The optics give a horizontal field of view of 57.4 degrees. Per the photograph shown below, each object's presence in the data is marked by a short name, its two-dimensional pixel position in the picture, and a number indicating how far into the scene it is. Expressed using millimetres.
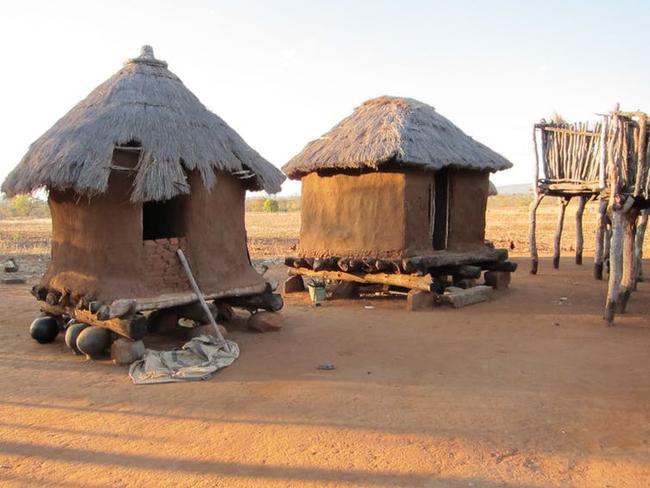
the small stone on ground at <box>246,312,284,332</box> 8047
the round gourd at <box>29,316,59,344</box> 7449
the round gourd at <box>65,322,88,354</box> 6945
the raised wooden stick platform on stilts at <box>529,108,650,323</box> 8320
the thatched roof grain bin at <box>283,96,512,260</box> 10234
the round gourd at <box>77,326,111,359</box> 6648
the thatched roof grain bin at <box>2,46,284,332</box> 6906
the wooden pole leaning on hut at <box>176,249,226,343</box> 7238
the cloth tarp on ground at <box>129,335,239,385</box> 5941
